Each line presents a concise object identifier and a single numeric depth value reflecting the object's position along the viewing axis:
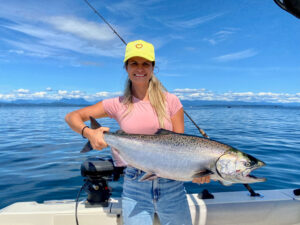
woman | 2.22
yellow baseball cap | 2.29
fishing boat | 2.92
